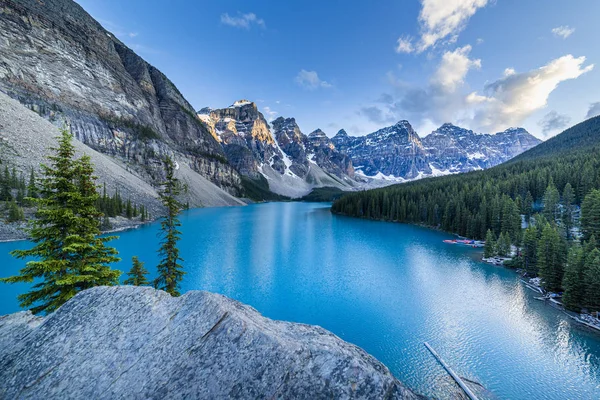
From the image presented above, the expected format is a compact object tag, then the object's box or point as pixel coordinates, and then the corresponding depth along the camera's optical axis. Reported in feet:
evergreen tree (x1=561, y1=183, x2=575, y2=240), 160.66
